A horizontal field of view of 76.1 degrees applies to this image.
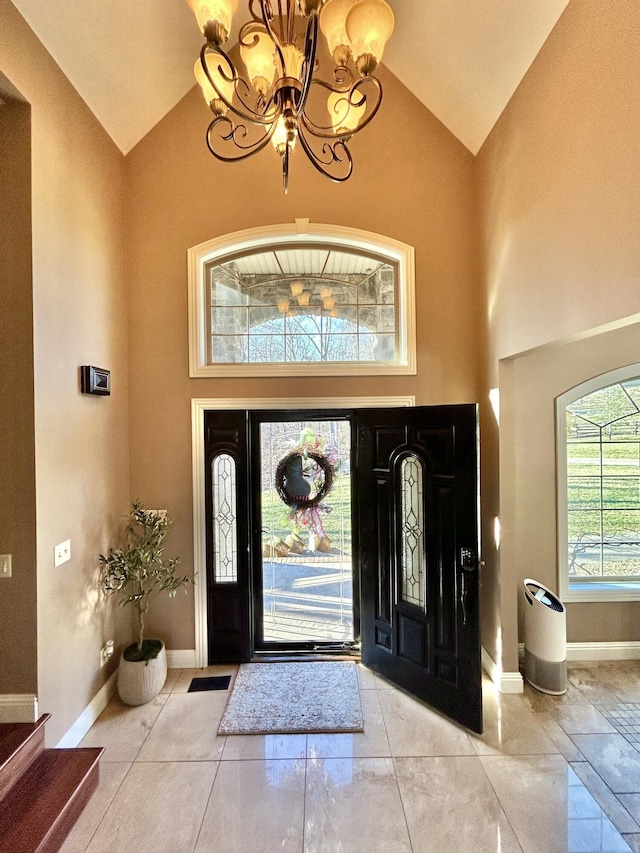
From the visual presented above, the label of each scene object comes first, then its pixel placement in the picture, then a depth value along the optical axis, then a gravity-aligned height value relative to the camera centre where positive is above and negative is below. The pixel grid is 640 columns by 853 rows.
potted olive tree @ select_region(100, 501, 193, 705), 2.72 -1.09
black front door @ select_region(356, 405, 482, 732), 2.52 -0.85
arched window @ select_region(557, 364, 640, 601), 3.17 -0.53
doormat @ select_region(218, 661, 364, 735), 2.52 -1.82
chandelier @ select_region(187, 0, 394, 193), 1.42 +1.44
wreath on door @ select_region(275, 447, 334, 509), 3.26 -0.39
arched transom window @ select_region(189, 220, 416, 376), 3.24 +1.01
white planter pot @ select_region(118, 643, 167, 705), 2.71 -1.67
